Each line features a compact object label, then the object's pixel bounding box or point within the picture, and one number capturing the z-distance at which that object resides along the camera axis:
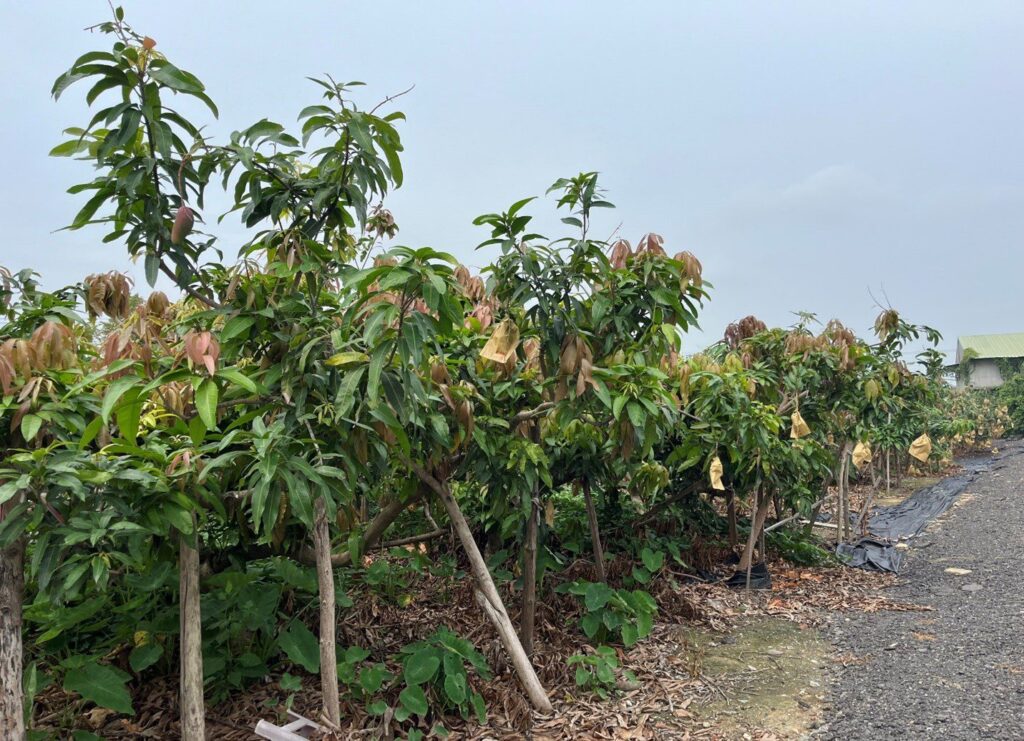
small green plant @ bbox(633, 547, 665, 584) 4.49
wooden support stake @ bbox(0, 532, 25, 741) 2.05
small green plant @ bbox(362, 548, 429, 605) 3.66
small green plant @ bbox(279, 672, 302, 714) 2.83
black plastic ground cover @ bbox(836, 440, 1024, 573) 6.34
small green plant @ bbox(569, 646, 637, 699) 3.34
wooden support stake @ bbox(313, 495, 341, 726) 2.46
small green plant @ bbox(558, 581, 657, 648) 3.82
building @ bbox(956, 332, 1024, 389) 26.99
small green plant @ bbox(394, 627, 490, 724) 2.78
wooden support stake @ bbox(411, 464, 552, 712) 3.03
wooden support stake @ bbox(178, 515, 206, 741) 2.22
